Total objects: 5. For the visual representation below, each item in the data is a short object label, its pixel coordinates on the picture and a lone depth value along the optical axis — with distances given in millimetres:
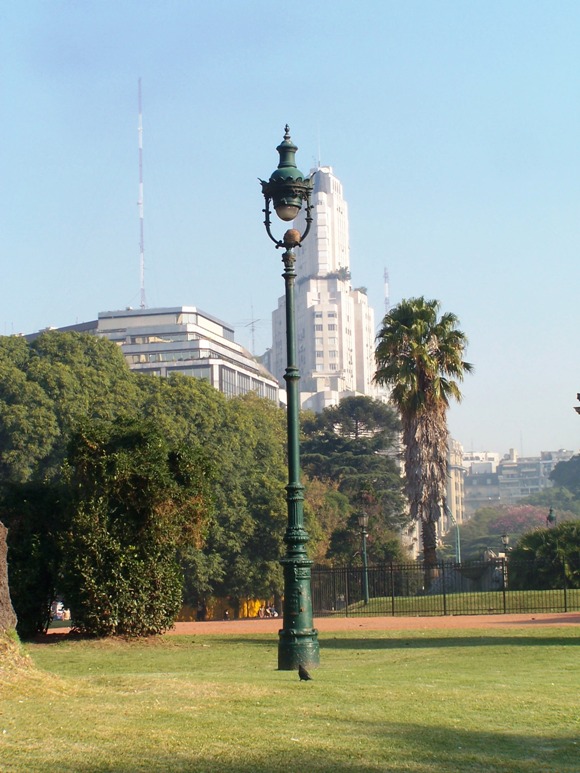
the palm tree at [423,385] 39406
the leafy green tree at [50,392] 53656
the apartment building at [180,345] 126875
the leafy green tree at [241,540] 47531
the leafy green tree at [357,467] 60044
